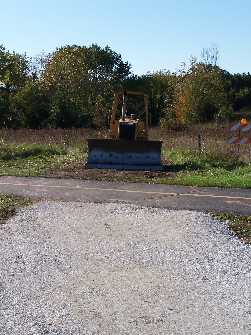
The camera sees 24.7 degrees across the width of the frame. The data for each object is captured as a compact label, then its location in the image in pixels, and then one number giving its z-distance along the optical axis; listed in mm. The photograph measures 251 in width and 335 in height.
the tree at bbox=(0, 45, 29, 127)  28192
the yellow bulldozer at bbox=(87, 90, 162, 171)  16500
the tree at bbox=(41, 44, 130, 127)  32875
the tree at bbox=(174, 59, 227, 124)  32962
